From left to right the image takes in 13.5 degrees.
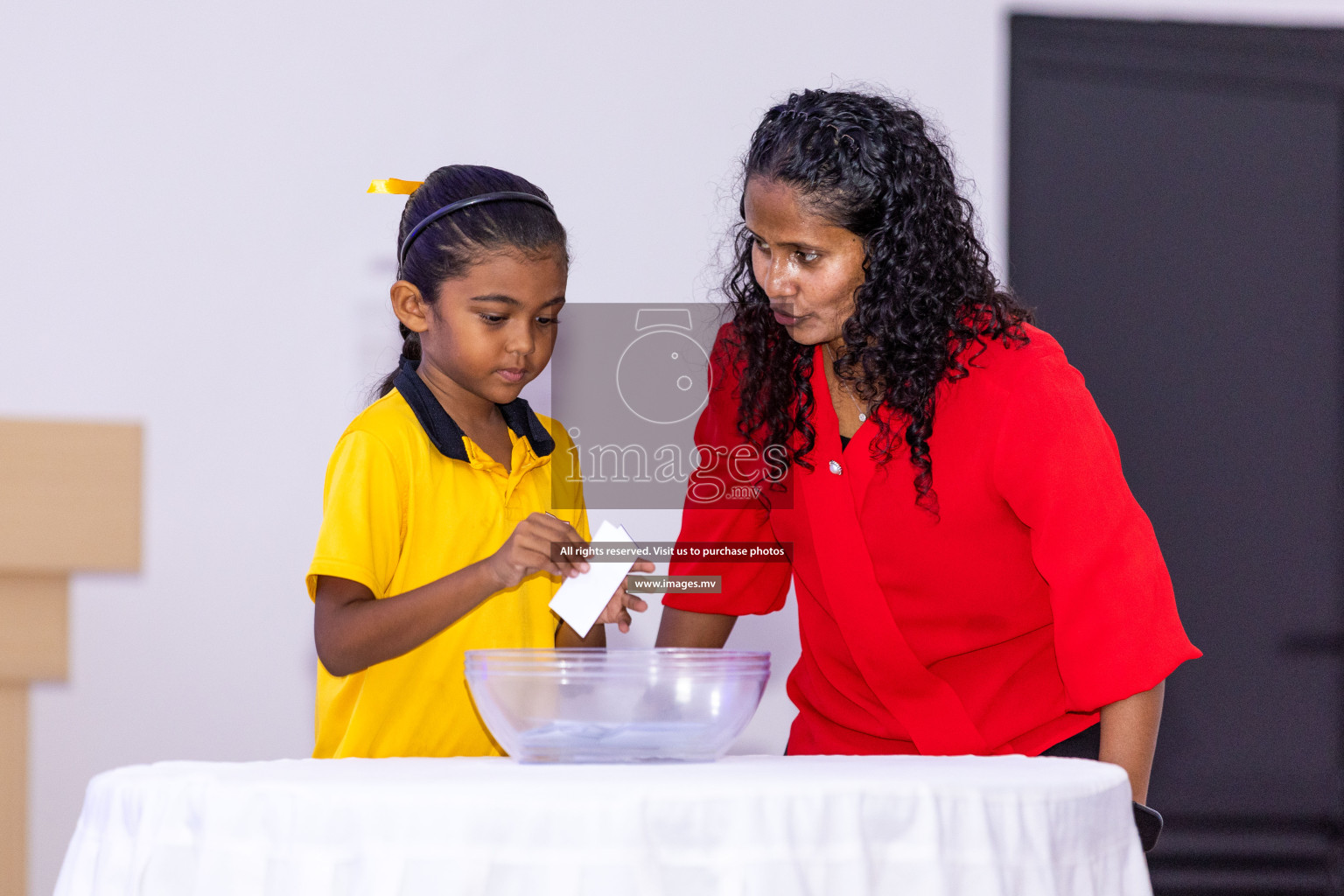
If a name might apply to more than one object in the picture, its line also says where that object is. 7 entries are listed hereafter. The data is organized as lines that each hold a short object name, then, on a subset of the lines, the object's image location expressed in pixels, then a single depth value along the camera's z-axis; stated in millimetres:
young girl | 5432
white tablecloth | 4980
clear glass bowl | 5163
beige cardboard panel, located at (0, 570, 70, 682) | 5915
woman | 5473
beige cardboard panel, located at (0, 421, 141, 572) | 5985
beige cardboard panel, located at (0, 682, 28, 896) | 5988
